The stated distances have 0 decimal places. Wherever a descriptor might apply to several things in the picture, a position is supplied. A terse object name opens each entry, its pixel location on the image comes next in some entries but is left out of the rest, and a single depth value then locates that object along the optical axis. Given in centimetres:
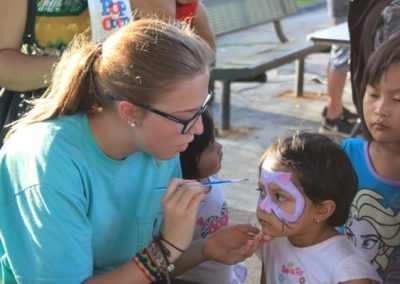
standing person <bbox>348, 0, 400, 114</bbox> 247
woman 167
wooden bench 499
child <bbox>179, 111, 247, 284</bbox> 240
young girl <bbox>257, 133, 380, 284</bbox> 182
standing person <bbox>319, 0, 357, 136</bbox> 514
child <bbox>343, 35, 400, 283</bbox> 206
